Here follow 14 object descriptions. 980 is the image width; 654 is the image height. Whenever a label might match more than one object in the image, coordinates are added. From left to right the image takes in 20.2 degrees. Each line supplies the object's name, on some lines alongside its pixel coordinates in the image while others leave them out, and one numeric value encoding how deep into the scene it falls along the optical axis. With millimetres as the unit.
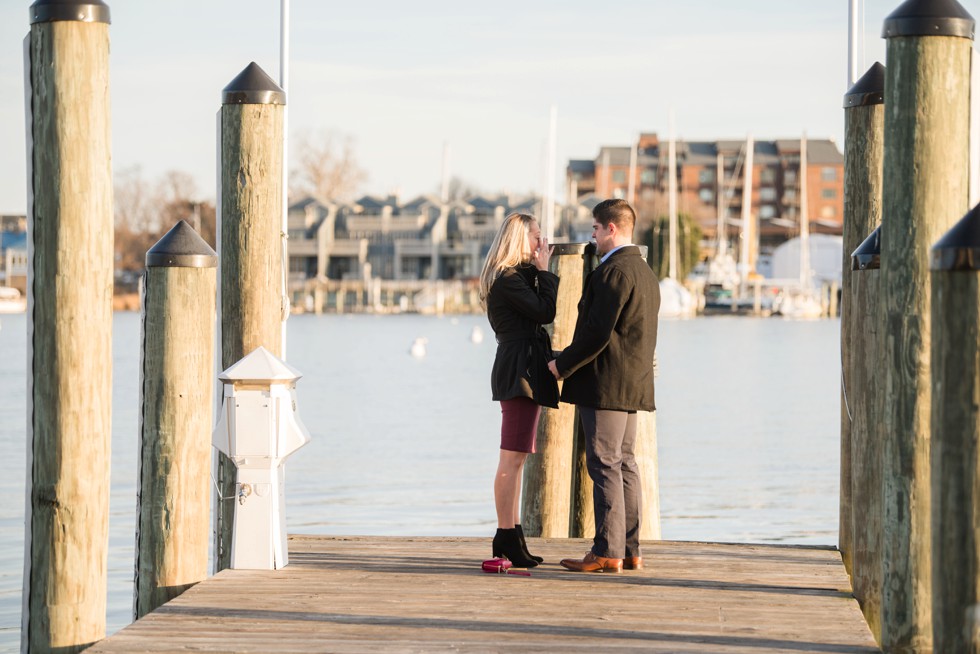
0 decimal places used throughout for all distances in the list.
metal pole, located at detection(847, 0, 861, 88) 18569
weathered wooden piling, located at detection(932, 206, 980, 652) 9299
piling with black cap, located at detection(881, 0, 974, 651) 10612
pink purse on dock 14848
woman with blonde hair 14482
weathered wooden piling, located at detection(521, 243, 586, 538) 18763
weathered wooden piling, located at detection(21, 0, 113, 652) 11813
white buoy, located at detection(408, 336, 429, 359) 119021
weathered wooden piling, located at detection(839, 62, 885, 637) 13386
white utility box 14318
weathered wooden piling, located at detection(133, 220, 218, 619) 14162
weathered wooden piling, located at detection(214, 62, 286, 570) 15012
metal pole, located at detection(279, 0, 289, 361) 15631
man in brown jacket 14236
